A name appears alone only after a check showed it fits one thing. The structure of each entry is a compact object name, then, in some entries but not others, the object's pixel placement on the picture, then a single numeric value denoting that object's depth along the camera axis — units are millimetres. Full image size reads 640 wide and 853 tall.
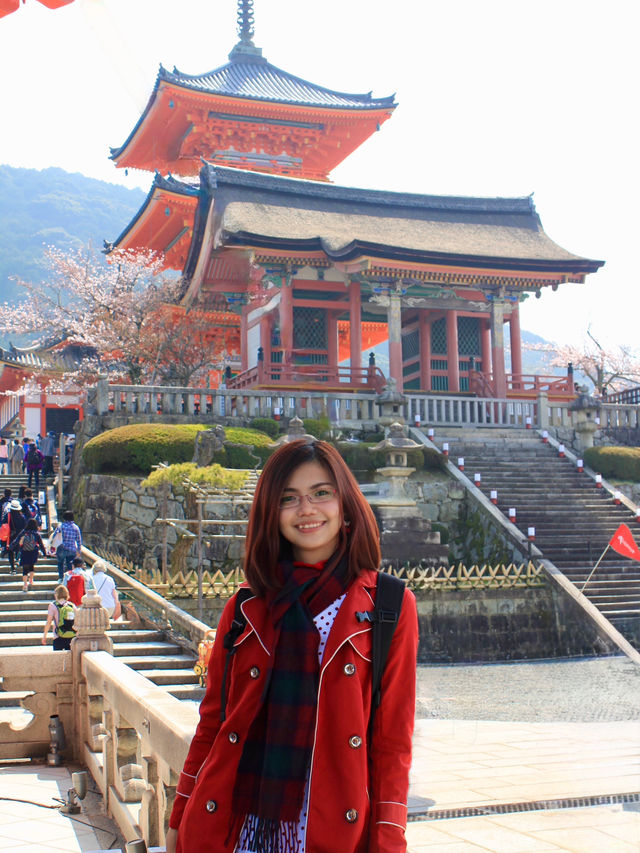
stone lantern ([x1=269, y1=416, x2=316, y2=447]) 19050
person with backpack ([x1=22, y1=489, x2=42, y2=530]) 17550
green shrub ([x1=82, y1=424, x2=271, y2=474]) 18766
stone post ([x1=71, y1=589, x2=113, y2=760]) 7527
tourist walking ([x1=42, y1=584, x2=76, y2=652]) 9781
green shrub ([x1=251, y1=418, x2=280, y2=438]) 20859
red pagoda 24625
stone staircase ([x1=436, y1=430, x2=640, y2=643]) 16828
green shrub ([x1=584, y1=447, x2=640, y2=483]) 21984
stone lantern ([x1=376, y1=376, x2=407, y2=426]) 21703
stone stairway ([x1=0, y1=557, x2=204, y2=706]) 11852
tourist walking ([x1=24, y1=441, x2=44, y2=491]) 22797
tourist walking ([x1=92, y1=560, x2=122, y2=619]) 11750
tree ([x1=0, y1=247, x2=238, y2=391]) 26719
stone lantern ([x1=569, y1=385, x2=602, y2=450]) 23281
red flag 15539
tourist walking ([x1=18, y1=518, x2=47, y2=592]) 15000
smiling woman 2742
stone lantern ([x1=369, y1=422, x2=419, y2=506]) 17922
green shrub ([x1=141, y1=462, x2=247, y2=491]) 15781
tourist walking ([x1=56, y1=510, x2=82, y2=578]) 14727
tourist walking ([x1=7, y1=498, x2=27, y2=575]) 16625
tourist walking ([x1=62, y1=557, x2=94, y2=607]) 11539
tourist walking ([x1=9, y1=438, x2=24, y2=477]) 27625
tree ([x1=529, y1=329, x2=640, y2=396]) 41500
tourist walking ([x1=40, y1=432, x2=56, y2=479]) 25562
